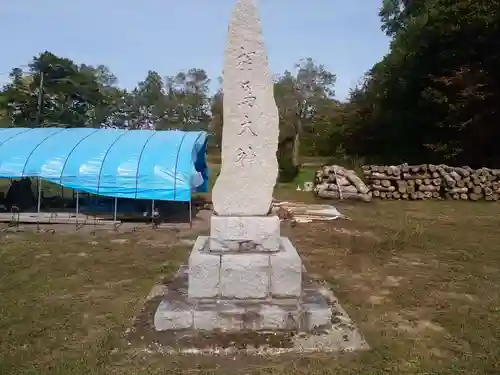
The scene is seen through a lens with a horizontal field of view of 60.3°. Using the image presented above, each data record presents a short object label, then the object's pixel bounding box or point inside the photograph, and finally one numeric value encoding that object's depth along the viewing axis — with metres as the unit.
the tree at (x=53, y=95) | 29.70
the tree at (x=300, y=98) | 31.33
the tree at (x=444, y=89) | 16.44
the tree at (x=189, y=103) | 49.66
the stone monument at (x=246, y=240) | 3.70
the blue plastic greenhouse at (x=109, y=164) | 10.33
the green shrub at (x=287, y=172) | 20.30
